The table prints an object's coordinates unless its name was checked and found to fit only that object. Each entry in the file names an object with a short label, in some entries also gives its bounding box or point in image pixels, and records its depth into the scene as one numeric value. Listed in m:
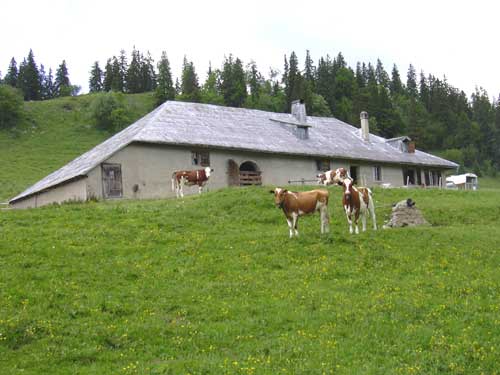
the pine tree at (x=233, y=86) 130.38
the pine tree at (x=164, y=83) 125.00
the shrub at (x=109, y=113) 99.06
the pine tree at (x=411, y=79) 175.75
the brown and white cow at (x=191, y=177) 37.12
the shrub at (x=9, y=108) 95.12
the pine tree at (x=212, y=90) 123.25
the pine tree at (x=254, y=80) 143.07
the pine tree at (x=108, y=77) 149.12
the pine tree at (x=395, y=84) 163.38
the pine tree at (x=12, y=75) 147.62
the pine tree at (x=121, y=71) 148.50
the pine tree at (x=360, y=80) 142.80
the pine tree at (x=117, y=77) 146.62
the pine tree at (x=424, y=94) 141.48
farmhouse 38.22
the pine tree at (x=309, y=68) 154.12
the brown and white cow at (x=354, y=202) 23.05
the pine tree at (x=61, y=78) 155.38
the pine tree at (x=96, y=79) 162.61
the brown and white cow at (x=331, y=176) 39.94
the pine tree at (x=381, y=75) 173.48
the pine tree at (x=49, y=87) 153.38
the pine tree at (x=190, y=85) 118.06
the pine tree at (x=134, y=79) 149.00
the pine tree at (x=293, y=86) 117.19
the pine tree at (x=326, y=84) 128.15
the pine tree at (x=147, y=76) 152.00
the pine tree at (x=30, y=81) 140.38
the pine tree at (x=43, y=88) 149.62
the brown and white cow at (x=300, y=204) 22.30
